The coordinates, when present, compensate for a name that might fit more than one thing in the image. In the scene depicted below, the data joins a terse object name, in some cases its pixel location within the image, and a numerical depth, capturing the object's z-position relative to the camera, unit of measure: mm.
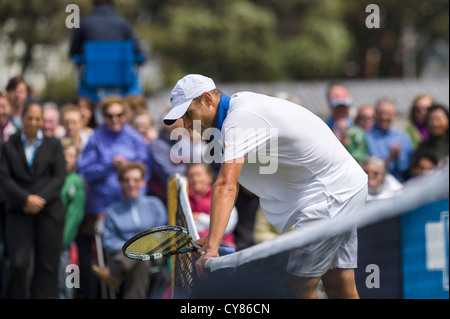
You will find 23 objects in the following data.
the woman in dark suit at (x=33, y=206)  12734
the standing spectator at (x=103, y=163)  14586
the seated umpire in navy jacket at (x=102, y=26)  18203
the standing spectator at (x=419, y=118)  16877
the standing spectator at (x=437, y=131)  15586
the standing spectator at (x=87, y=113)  16984
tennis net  5750
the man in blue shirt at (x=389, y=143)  16047
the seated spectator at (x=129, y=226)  12922
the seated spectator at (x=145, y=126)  16359
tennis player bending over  7473
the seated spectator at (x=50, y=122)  14992
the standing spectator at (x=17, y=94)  15164
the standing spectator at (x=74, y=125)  15492
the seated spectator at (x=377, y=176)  14148
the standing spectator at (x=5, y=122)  14192
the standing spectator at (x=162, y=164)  14998
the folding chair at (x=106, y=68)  18312
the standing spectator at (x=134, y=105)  16850
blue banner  7504
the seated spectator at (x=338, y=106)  16167
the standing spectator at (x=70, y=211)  14094
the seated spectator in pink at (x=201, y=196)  13461
